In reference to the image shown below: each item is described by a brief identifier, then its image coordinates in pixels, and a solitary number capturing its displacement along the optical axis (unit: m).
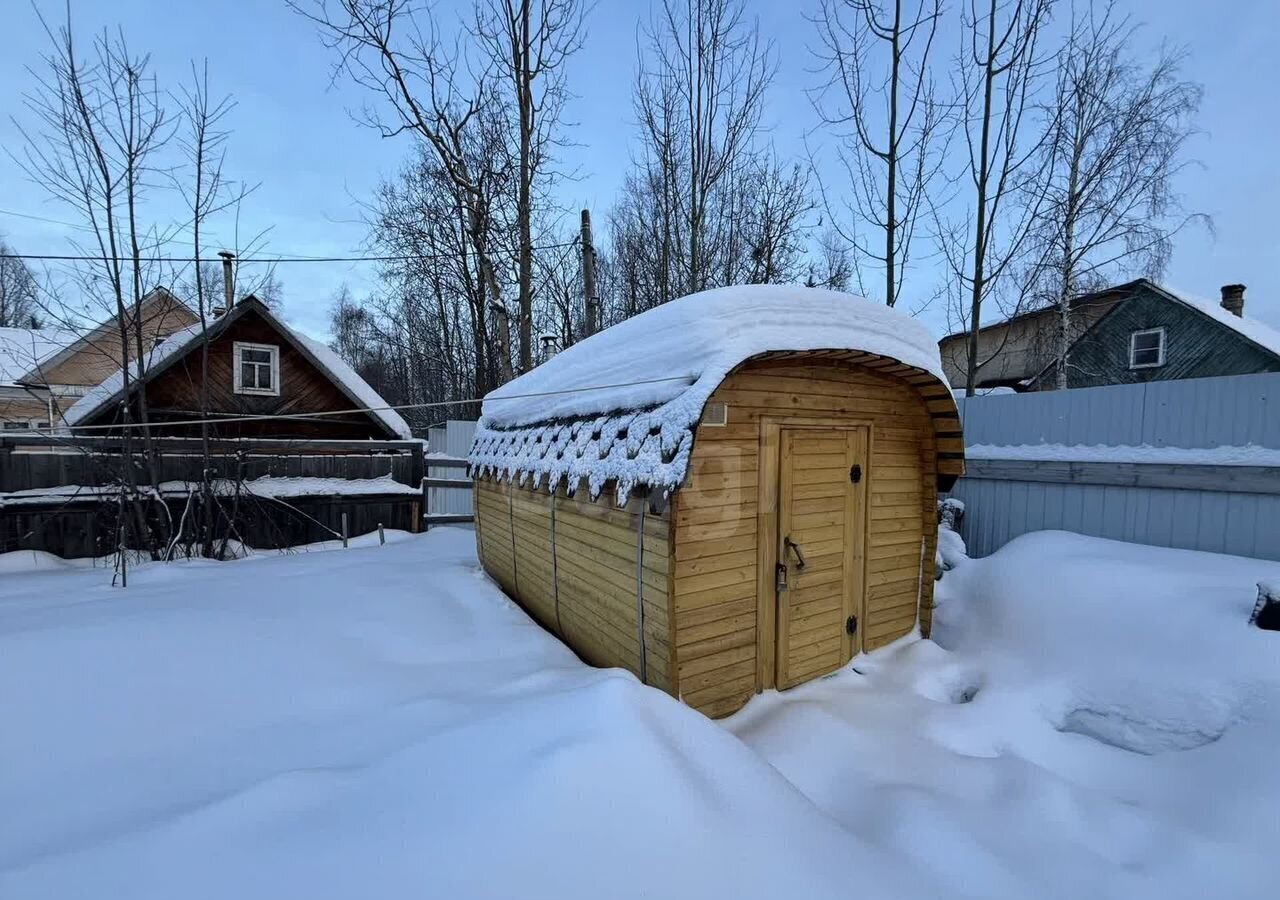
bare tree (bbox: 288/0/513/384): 8.46
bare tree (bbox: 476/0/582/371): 9.31
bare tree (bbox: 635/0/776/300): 9.98
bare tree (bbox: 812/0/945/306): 8.59
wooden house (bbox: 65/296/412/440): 9.33
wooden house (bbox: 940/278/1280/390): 12.90
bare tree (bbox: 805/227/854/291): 13.41
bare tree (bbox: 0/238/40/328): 18.69
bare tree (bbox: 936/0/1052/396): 8.10
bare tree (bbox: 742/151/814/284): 12.34
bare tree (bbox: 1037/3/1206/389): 9.34
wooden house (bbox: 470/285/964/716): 3.11
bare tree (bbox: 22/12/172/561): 6.60
